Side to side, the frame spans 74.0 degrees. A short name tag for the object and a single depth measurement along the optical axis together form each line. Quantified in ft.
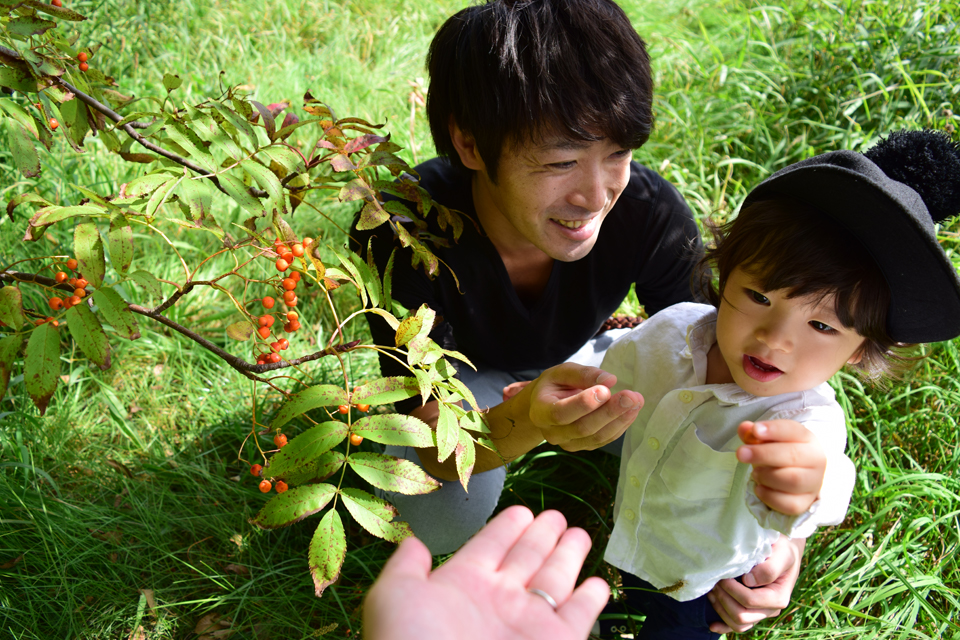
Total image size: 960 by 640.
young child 3.56
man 4.44
